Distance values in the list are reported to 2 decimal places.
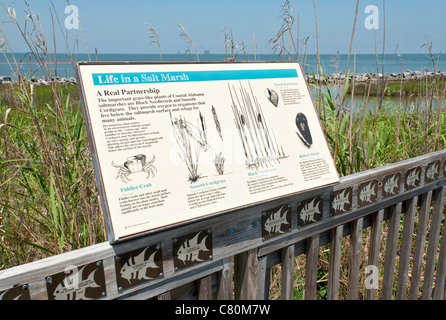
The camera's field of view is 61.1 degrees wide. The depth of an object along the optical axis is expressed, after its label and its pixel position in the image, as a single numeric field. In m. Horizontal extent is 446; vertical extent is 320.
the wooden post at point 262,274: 1.28
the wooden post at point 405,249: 1.80
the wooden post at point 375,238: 1.65
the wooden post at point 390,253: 1.70
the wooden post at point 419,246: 1.88
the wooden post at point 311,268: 1.42
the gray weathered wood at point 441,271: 2.13
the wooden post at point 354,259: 1.56
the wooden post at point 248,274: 1.23
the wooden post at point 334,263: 1.48
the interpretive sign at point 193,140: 0.92
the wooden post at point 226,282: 1.18
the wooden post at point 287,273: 1.34
